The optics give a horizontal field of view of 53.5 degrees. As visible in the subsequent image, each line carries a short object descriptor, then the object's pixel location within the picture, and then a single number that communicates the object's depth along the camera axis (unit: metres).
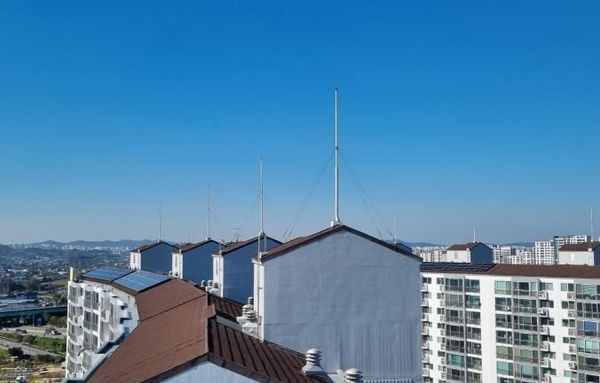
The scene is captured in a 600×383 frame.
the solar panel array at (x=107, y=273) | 44.22
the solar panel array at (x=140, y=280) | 33.62
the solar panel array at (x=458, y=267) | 57.09
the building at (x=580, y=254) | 64.12
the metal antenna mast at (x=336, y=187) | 18.86
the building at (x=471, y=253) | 79.19
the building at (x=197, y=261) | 44.59
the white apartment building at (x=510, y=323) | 48.12
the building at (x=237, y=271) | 32.12
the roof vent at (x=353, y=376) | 14.12
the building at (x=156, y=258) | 56.62
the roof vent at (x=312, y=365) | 13.63
